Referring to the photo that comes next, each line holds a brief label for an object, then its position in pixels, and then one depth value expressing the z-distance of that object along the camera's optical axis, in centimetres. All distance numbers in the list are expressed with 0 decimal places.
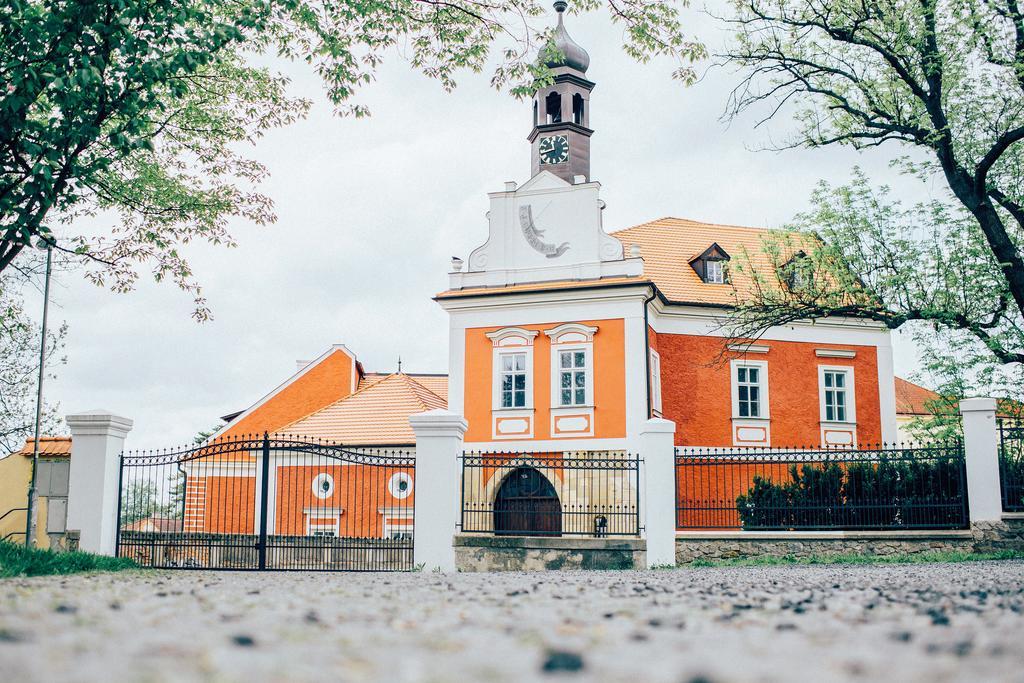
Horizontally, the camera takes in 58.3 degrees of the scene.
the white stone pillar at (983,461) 1362
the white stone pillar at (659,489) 1311
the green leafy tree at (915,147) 1608
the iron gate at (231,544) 1266
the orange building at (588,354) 2270
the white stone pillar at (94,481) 1254
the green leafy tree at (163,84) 1006
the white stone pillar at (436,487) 1220
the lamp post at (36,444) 1315
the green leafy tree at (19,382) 3047
